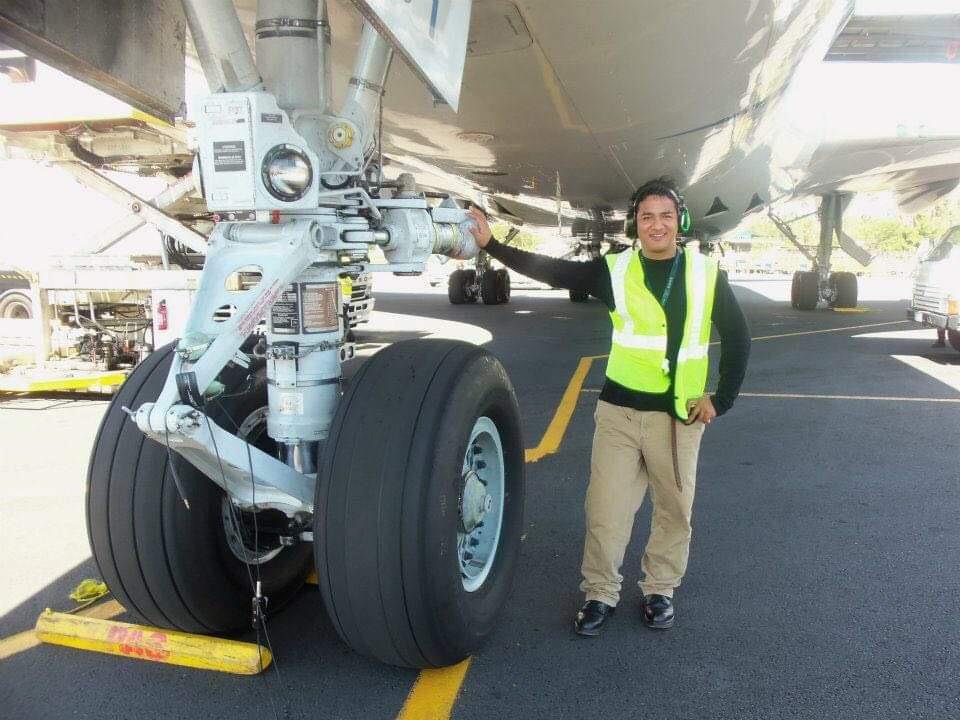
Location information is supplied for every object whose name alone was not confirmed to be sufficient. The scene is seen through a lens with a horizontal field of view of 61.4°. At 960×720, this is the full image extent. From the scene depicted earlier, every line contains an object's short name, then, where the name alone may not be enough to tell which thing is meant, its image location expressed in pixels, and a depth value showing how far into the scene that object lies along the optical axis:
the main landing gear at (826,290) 15.45
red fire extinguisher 6.22
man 2.95
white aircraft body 2.31
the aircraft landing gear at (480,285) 16.28
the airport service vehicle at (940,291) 9.05
